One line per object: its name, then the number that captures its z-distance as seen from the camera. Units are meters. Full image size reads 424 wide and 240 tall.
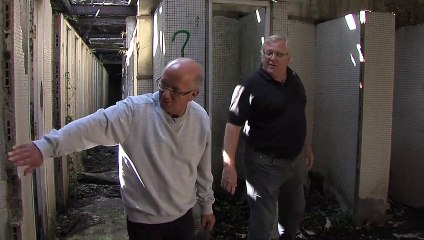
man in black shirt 3.48
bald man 2.34
